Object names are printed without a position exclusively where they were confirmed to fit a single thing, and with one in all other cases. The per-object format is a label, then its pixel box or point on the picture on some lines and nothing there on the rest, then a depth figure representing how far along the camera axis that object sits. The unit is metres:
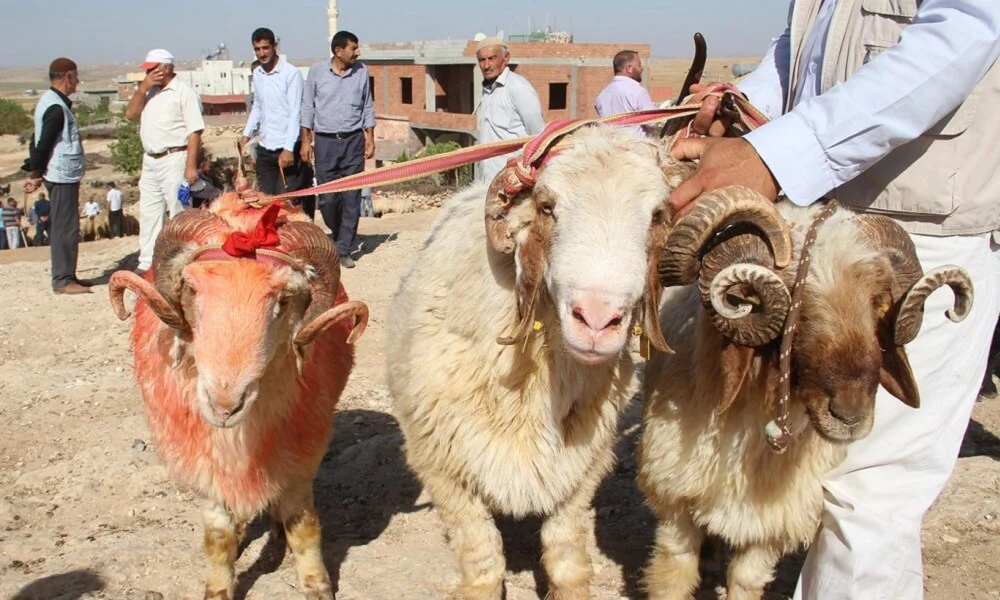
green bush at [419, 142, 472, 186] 23.28
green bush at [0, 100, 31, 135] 81.19
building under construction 40.78
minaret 57.72
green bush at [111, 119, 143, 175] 47.66
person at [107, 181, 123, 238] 21.89
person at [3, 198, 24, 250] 19.38
